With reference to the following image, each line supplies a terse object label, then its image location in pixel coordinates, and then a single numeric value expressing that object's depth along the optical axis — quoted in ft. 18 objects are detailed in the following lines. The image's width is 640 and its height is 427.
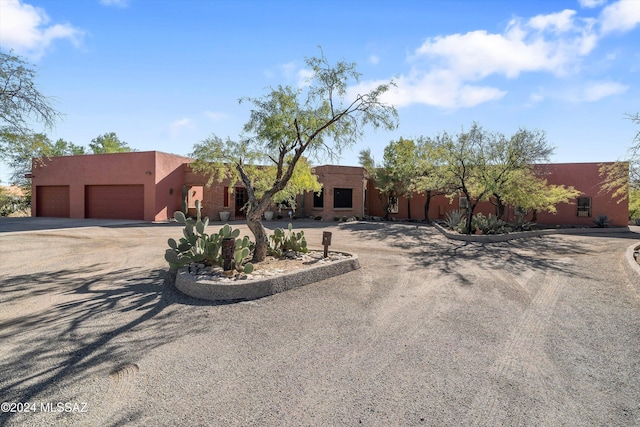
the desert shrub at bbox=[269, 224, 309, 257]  28.66
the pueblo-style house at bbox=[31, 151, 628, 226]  69.41
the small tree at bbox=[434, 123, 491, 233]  48.06
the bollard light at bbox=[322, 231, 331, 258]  27.48
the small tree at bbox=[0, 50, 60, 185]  27.32
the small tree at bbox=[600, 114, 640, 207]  37.40
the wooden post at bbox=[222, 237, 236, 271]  20.66
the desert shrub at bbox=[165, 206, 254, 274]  22.31
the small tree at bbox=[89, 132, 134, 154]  129.49
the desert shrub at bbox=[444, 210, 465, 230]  56.08
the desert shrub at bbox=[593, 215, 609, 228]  68.80
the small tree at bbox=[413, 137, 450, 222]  51.01
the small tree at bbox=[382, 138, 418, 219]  73.61
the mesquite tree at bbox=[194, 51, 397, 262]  25.73
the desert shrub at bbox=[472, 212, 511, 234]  51.11
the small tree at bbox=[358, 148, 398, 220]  77.83
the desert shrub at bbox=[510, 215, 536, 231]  57.72
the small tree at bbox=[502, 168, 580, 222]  50.93
